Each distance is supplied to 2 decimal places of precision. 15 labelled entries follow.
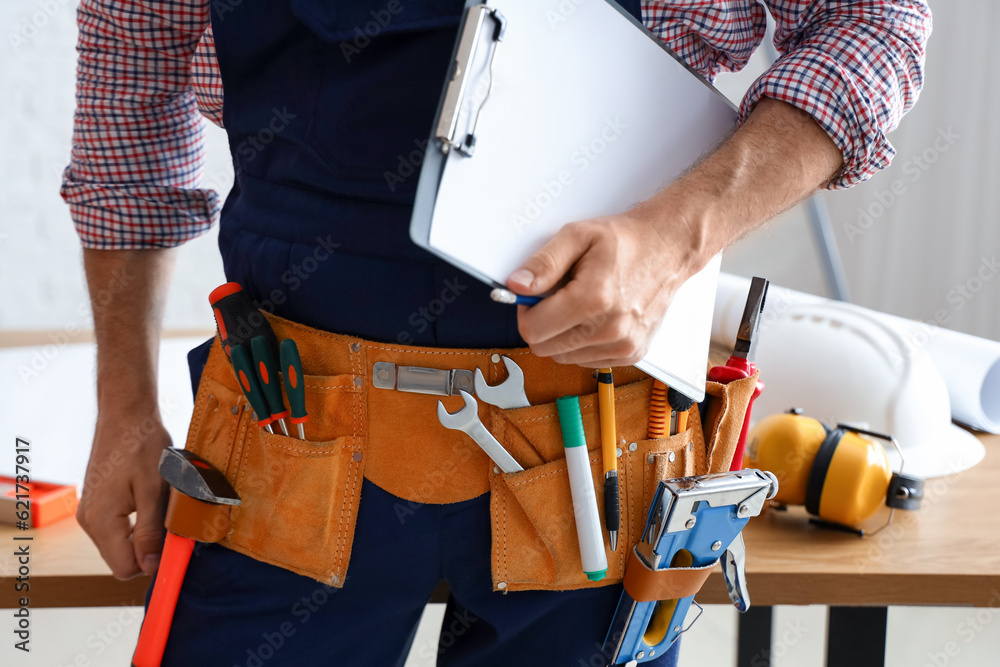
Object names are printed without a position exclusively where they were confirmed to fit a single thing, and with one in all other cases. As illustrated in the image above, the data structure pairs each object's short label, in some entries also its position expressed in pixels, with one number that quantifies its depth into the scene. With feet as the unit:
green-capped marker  5.03
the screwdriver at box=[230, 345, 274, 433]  5.04
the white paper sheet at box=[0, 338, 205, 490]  6.62
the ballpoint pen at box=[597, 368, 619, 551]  5.06
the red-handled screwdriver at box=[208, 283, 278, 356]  5.08
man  4.73
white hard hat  6.79
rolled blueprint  7.32
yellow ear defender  6.11
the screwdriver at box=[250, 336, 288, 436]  5.04
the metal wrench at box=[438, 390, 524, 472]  4.96
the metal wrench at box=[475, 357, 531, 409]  4.99
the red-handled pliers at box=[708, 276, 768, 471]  5.36
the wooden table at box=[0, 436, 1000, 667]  5.70
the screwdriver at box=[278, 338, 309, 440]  5.00
